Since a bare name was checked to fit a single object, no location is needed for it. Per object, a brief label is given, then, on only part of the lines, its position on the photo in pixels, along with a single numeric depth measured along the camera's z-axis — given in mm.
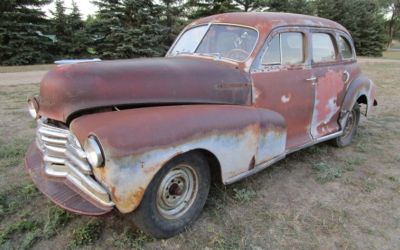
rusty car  2451
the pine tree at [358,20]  25531
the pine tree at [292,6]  19969
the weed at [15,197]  3224
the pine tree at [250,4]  19406
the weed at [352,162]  4398
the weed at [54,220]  2884
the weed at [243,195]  3473
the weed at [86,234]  2754
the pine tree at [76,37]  17594
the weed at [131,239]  2740
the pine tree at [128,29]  16391
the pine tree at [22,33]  15617
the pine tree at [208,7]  19062
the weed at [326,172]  4055
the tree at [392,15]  37812
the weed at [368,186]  3800
